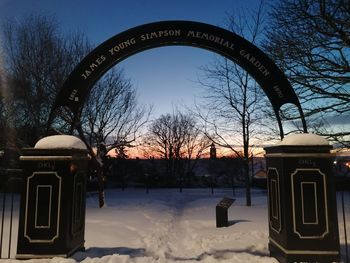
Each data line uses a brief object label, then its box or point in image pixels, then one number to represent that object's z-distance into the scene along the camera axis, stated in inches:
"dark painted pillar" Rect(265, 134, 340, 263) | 219.8
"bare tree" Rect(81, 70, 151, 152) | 715.4
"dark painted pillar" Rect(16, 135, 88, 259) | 226.2
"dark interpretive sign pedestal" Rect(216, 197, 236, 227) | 426.6
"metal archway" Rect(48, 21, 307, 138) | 262.7
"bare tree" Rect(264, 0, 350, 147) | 432.5
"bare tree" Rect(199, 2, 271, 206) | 669.3
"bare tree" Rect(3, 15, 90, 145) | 681.6
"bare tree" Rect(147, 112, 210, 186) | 1953.7
